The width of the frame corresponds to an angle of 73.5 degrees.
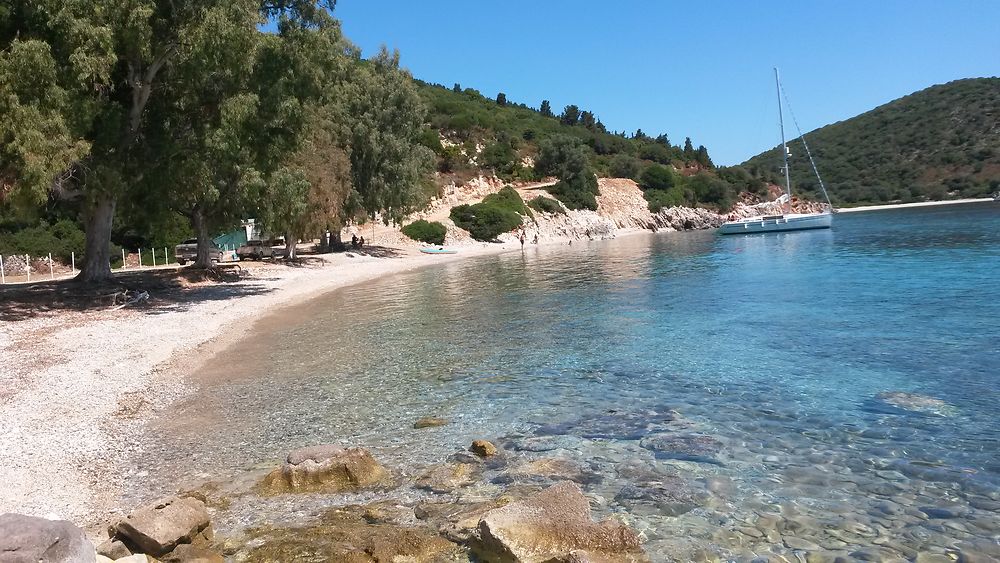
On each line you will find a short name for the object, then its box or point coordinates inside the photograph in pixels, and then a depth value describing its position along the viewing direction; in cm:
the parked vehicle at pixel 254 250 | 4509
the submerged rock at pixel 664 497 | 698
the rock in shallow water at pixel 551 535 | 573
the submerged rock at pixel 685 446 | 841
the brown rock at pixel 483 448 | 862
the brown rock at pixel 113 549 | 580
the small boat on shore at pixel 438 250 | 5859
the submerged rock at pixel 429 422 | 1007
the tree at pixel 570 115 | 14300
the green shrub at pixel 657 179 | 10738
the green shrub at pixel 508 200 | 7750
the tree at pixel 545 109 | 14750
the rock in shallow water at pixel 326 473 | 772
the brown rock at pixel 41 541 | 450
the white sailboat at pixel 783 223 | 6906
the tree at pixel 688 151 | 13338
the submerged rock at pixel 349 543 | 602
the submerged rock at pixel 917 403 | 975
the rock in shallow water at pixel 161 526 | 588
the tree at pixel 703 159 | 13238
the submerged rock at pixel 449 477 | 770
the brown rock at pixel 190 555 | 590
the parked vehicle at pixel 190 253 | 4222
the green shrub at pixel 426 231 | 6350
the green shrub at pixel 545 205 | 8341
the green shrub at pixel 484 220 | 7044
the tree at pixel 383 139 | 4962
